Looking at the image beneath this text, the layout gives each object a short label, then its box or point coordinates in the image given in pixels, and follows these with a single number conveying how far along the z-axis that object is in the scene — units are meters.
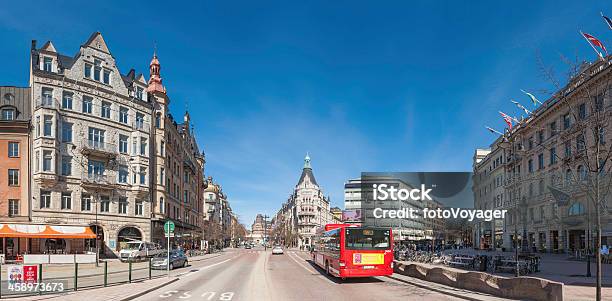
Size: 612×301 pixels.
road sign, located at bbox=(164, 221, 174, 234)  26.49
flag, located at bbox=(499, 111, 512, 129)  32.69
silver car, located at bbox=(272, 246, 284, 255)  67.35
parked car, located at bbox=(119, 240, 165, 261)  42.19
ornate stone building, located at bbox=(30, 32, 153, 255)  44.22
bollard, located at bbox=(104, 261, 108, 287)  19.15
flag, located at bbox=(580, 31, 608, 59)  18.89
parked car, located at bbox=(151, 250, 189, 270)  31.92
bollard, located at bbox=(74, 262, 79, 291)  17.63
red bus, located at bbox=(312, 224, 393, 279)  21.56
